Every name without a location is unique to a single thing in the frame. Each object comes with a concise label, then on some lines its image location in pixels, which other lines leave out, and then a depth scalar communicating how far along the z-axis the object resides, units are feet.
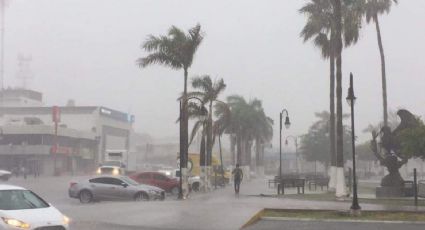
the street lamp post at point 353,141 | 68.64
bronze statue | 109.60
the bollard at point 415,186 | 84.22
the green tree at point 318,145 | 300.20
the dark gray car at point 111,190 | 98.68
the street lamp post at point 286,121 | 155.62
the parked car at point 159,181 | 129.59
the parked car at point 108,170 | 179.93
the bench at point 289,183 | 127.24
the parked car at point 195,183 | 144.97
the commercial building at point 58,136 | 304.91
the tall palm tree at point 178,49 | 118.42
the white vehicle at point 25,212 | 38.22
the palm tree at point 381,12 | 164.05
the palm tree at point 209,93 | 145.79
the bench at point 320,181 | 157.38
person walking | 129.31
